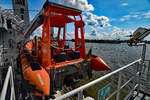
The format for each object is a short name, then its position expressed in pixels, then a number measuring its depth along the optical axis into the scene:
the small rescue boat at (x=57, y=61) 2.65
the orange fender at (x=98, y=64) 4.47
